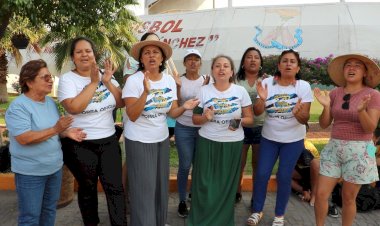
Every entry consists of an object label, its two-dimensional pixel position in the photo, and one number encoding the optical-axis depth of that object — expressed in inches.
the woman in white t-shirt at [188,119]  151.1
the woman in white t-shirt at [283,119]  138.6
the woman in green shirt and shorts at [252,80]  158.1
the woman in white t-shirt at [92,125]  116.0
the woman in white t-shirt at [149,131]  121.9
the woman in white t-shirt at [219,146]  135.1
